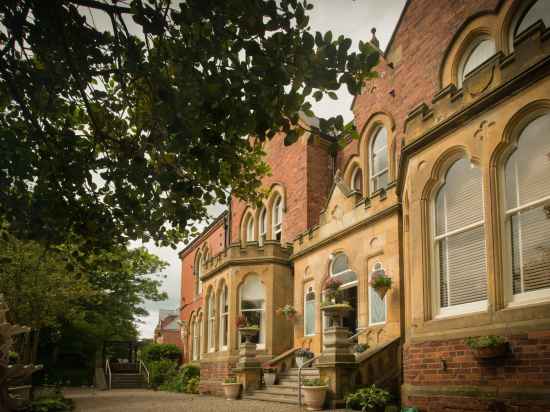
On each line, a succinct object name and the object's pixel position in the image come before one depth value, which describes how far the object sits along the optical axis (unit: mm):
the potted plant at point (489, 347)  7801
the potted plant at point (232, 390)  16956
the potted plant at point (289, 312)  18906
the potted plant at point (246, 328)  18453
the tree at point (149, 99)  5438
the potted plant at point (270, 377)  16984
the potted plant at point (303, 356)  16266
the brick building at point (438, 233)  7953
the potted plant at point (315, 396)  12055
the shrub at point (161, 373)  28750
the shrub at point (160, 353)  33281
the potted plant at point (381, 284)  13656
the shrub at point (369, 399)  11438
